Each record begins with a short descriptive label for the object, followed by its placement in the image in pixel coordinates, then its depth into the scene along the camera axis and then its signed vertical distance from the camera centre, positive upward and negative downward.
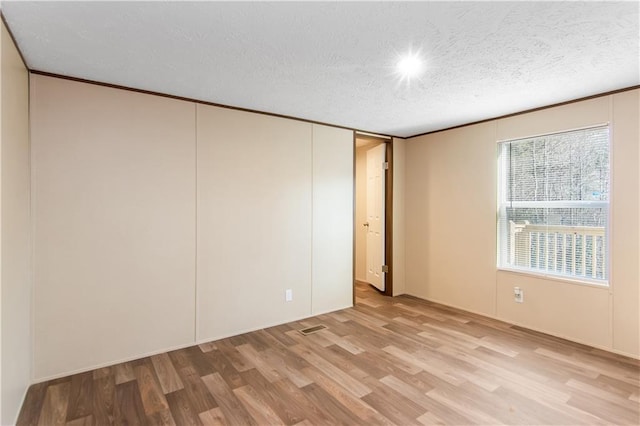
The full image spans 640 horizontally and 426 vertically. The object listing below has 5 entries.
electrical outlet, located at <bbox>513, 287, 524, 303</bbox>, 3.61 -0.89
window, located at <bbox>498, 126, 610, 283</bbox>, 3.09 +0.08
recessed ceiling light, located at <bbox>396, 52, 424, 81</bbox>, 2.23 +1.03
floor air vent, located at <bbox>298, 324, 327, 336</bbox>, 3.48 -1.24
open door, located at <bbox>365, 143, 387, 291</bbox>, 4.91 -0.04
